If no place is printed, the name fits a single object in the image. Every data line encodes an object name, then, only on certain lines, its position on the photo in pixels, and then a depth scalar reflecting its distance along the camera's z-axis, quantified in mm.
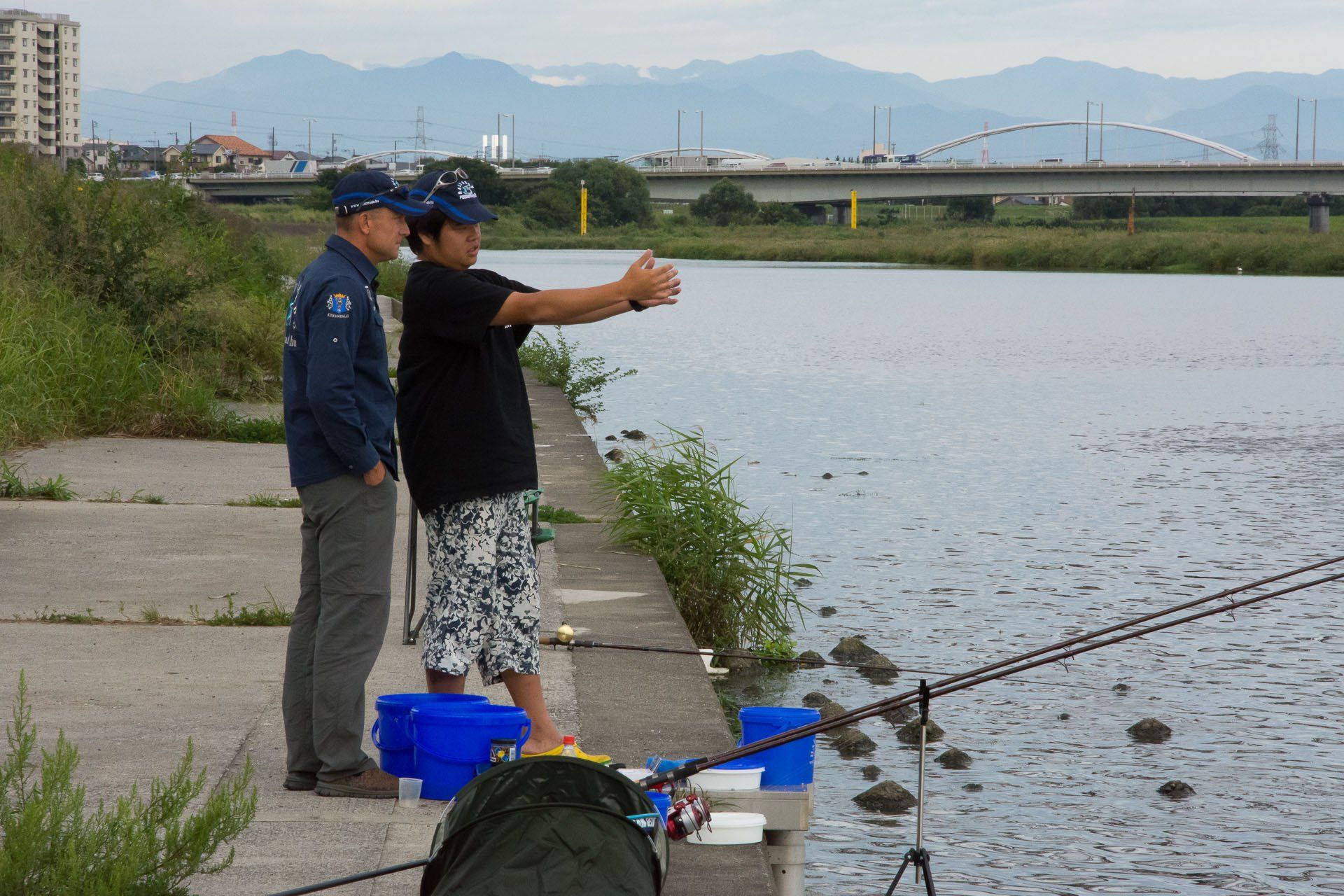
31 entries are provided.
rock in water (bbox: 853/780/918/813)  12977
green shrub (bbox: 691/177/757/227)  196375
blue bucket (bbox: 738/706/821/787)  9289
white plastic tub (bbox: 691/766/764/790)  9000
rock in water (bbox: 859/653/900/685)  16672
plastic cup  9078
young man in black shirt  9242
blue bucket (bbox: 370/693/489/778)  9227
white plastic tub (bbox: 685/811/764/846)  8672
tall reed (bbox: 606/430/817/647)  17266
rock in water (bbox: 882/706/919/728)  15664
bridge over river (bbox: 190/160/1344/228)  167875
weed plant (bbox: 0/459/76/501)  18734
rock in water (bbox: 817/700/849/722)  14323
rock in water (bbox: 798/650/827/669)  16094
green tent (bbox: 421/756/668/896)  6375
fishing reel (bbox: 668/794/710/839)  8219
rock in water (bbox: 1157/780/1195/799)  13547
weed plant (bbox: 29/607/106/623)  13344
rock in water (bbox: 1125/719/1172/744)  15141
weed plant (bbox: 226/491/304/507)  19172
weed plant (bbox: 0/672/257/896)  6496
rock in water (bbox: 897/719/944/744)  14969
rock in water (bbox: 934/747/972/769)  14255
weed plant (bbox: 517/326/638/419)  36000
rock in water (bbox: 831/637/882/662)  17062
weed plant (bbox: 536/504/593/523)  19297
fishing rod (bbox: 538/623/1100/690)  12422
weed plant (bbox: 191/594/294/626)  13602
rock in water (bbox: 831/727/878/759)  14492
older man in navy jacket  8789
